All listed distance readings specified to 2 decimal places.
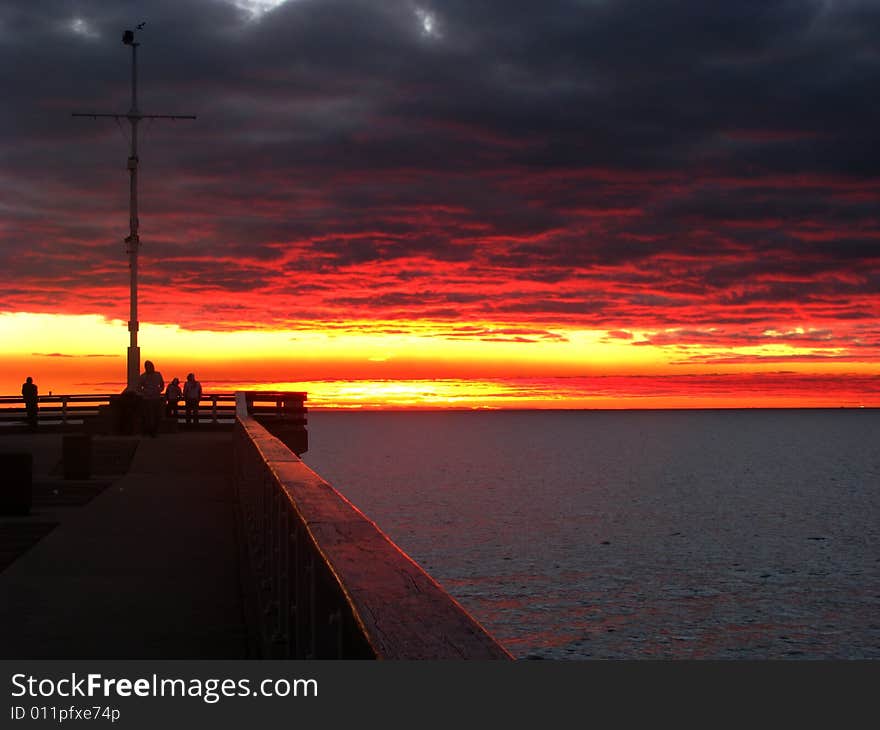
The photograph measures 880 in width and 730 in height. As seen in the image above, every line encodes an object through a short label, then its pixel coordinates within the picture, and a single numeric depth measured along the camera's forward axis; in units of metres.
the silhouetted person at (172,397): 38.88
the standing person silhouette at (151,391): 31.84
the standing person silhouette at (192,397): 38.50
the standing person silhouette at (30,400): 40.42
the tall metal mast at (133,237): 35.84
